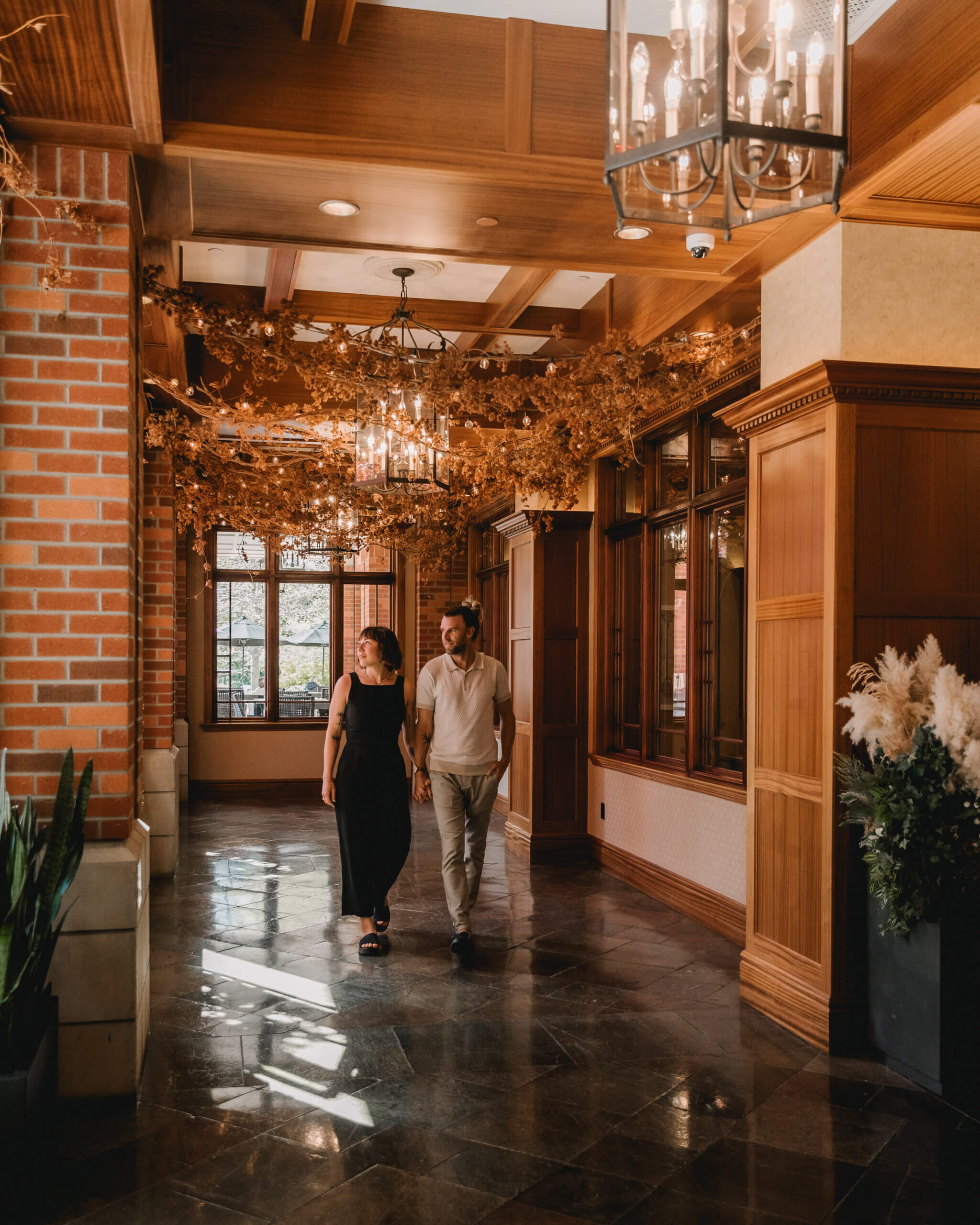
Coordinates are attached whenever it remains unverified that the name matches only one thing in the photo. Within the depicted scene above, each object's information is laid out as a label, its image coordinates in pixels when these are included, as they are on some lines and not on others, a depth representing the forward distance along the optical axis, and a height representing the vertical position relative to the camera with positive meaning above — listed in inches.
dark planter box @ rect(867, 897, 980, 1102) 124.5 -49.0
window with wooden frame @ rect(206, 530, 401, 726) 438.6 +1.1
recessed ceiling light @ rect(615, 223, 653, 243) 150.8 +61.1
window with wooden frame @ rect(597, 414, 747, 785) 211.9 +5.4
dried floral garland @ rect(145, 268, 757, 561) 182.5 +46.9
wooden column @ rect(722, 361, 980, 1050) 140.9 +6.2
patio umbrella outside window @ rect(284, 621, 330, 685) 447.2 -6.6
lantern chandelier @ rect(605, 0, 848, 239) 67.8 +37.5
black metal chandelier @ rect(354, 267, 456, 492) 186.2 +36.1
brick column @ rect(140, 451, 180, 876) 250.4 -10.7
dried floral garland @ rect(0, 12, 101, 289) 105.8 +48.9
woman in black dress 181.9 -30.7
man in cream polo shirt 182.9 -23.7
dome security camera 118.7 +46.3
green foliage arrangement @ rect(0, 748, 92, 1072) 99.4 -29.2
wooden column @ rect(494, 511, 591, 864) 279.6 -18.3
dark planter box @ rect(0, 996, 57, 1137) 95.7 -47.2
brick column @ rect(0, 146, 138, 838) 116.7 +15.6
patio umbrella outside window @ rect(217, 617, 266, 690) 439.5 -4.4
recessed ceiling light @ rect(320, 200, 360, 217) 143.1 +61.5
